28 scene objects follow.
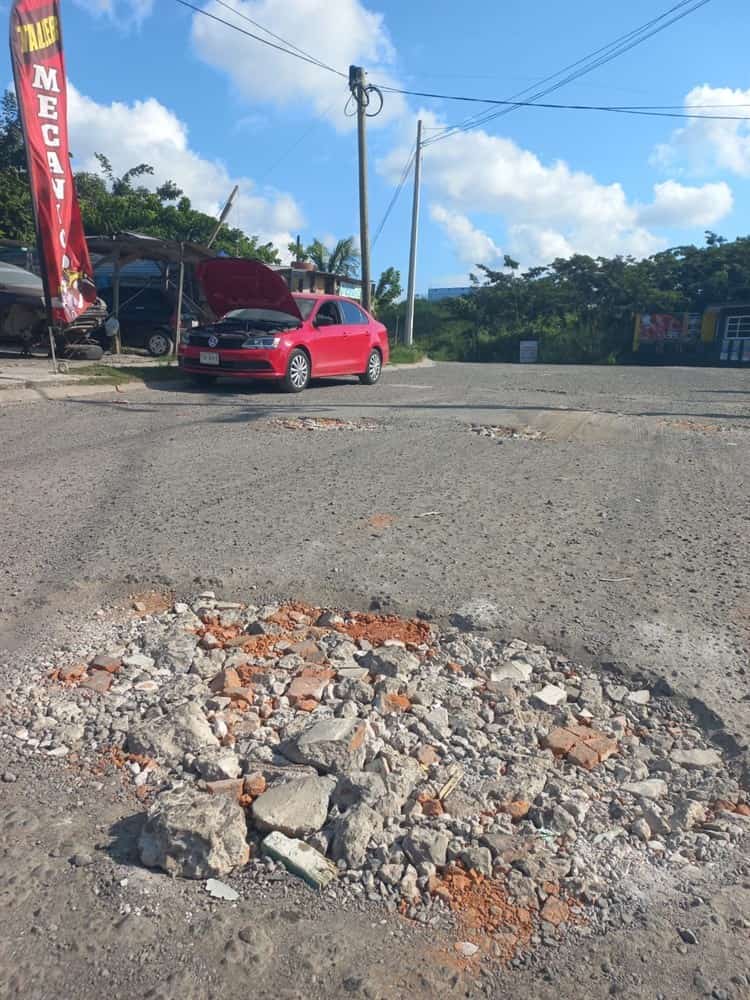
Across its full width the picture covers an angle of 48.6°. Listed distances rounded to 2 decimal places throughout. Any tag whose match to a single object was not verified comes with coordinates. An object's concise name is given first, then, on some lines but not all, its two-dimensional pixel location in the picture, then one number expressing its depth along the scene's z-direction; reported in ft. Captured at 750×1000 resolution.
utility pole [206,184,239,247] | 67.51
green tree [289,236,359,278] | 124.88
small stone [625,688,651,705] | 10.39
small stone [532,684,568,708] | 10.18
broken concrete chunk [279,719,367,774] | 8.58
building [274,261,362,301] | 88.53
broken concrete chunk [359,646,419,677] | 10.77
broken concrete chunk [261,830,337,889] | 7.11
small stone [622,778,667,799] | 8.52
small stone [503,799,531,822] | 8.09
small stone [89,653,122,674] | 10.59
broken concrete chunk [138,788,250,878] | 7.15
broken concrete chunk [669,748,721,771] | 9.09
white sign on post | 129.18
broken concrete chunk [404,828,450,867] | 7.36
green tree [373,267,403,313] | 132.36
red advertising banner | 34.50
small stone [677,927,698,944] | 6.66
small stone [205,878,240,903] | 6.90
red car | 39.01
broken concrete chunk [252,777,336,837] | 7.66
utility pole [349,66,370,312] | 68.03
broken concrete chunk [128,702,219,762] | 8.84
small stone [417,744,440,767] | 8.86
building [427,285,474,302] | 202.78
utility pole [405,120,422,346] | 102.58
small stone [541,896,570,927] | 6.81
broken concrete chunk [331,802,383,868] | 7.34
